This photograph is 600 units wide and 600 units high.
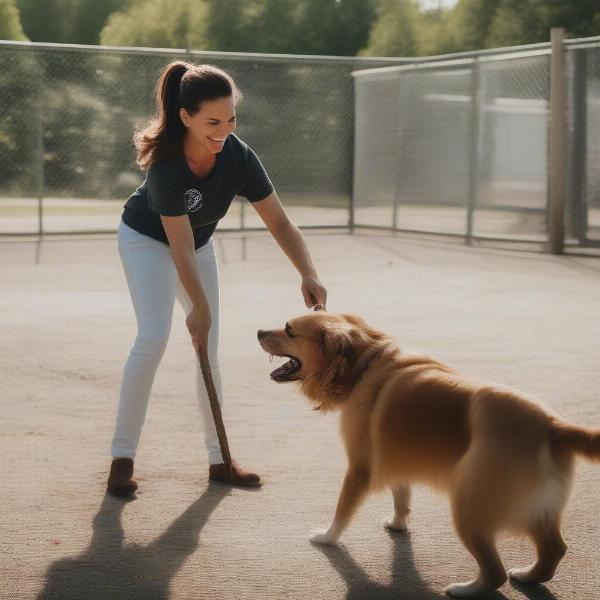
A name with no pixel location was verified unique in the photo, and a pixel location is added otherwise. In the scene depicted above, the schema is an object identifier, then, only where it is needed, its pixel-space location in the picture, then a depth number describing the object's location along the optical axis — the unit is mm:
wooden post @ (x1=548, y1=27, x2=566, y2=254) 13367
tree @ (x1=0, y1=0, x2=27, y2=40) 31475
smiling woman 4719
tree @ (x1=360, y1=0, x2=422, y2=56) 37812
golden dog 3588
